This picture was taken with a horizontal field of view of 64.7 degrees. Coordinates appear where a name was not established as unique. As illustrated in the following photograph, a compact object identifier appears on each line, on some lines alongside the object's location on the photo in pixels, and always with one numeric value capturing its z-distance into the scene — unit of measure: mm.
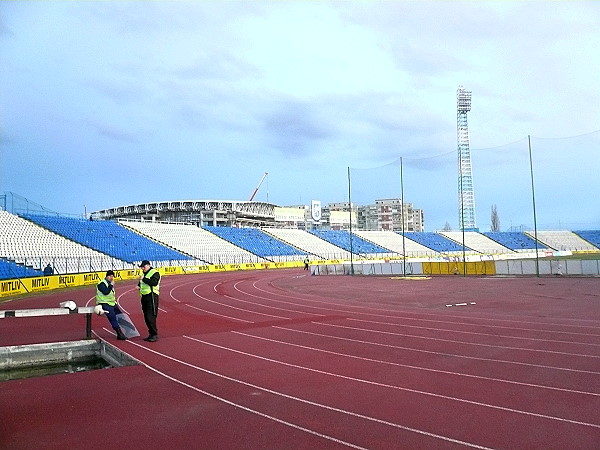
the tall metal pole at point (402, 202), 34491
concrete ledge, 8508
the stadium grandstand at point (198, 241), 34969
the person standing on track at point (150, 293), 9734
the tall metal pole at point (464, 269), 34234
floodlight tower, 86062
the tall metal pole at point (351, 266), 38531
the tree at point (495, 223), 131875
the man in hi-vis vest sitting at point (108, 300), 10211
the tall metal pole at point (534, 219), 30280
